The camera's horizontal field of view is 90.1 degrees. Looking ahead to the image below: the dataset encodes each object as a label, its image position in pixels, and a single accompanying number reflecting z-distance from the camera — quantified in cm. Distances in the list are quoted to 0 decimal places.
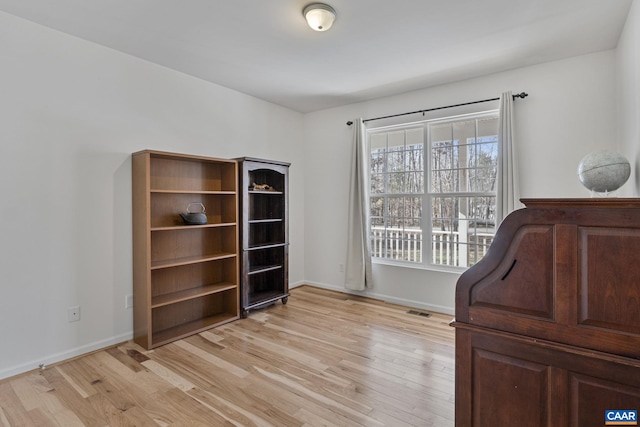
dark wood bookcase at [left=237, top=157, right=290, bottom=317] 396
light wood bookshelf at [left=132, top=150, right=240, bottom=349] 292
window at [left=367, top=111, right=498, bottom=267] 360
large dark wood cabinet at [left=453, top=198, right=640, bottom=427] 116
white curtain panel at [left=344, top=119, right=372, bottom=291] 429
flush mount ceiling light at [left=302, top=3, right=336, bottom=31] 227
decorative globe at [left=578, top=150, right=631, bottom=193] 167
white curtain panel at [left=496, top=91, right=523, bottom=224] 323
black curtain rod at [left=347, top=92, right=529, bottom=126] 326
